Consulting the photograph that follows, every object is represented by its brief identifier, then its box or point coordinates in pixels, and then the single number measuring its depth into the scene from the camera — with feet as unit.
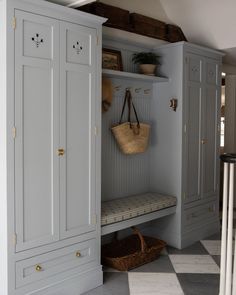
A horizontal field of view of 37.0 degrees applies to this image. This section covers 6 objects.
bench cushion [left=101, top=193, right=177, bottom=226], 10.38
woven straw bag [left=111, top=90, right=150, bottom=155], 11.53
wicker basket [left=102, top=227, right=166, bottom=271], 10.66
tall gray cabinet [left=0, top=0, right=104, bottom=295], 7.80
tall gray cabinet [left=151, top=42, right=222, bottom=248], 12.60
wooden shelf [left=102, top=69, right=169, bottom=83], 10.80
